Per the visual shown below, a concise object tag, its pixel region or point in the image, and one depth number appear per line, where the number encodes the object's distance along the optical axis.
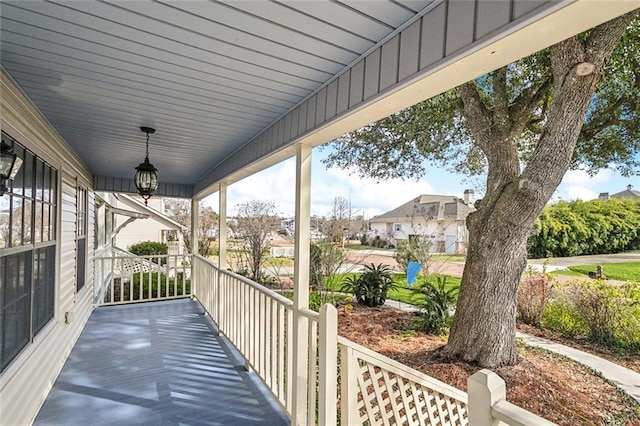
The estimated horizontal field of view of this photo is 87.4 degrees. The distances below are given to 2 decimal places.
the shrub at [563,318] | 5.16
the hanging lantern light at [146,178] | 3.57
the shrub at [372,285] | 6.70
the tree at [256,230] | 8.67
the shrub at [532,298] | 5.66
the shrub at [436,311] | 5.18
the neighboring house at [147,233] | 15.51
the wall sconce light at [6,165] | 1.84
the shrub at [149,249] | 12.43
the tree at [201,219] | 11.50
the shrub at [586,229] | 6.45
